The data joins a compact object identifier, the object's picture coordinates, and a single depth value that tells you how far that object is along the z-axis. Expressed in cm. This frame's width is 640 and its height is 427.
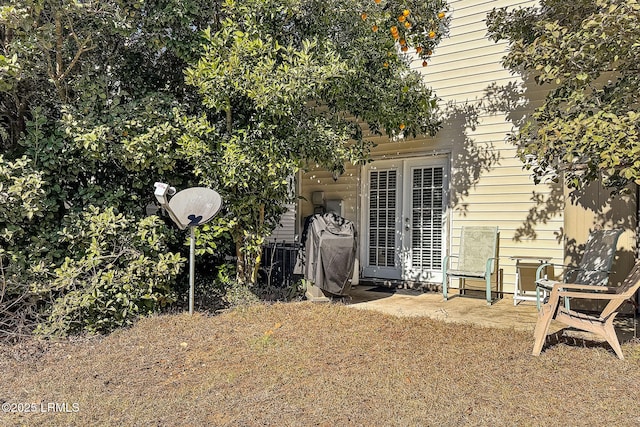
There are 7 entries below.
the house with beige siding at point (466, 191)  564
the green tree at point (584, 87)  322
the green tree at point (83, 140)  391
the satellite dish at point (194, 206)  440
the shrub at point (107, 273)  400
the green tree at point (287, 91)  454
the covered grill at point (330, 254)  534
